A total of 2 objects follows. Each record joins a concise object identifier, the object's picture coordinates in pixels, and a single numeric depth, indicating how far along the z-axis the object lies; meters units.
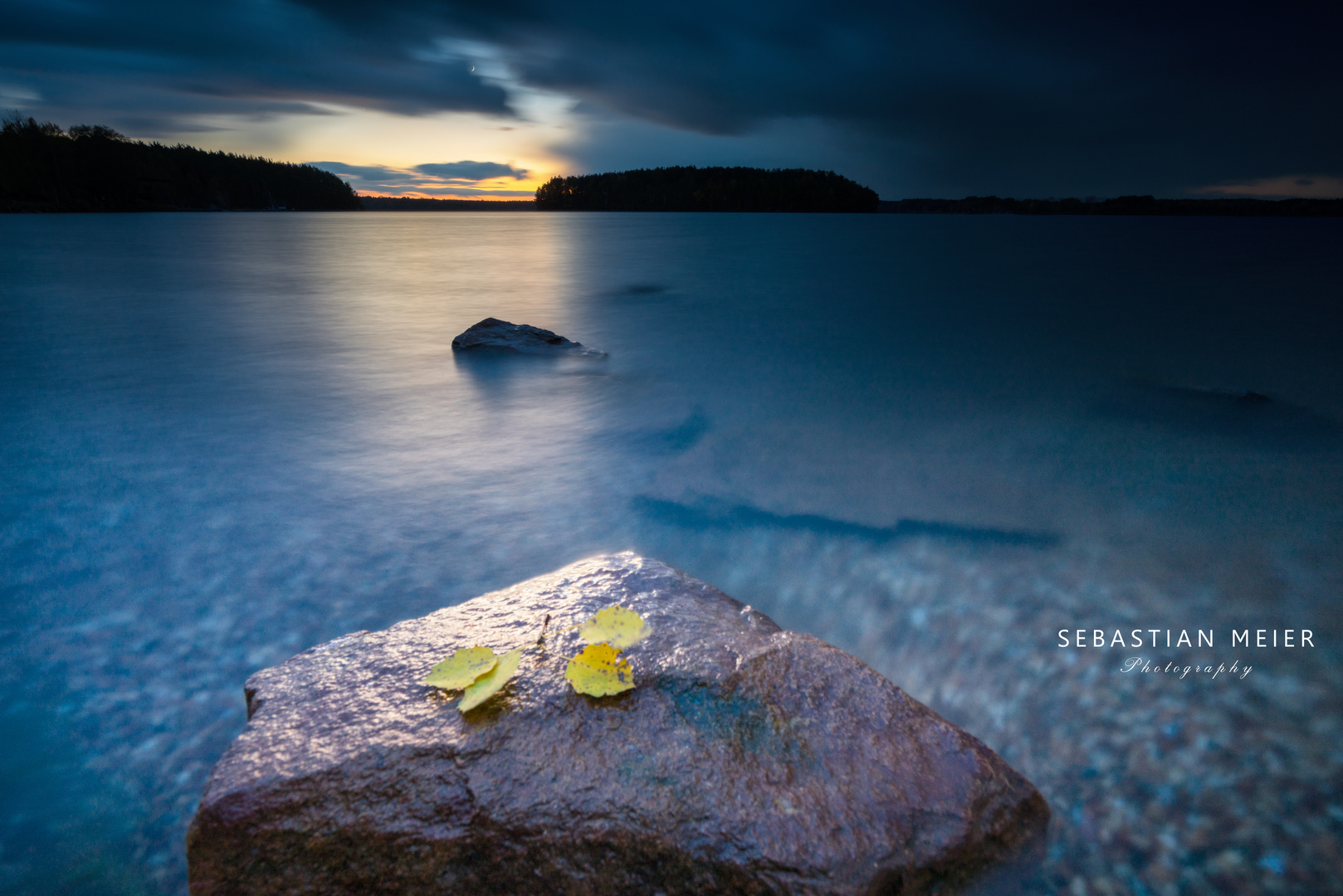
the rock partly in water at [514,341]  6.16
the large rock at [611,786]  0.46
